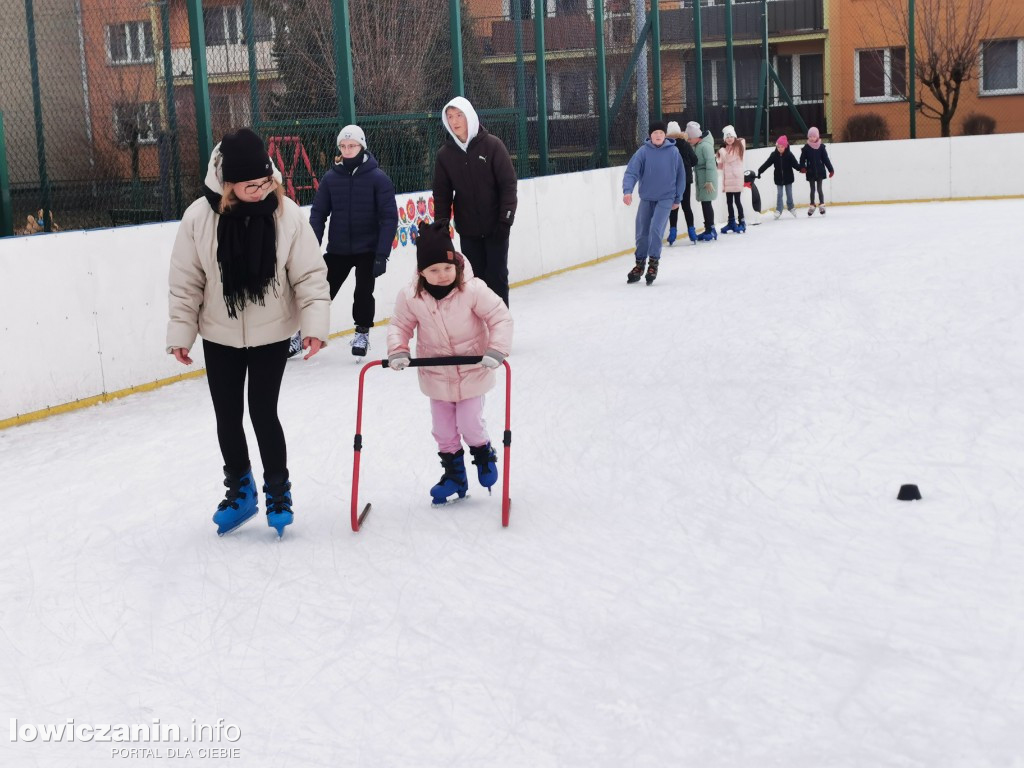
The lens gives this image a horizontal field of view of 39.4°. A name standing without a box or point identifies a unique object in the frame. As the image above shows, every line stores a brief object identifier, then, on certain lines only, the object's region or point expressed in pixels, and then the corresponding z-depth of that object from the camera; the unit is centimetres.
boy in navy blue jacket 869
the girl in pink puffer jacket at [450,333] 496
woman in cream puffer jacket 465
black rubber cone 509
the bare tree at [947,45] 2934
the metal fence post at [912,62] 2419
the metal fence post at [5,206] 779
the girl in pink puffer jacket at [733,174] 1848
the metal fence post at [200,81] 935
